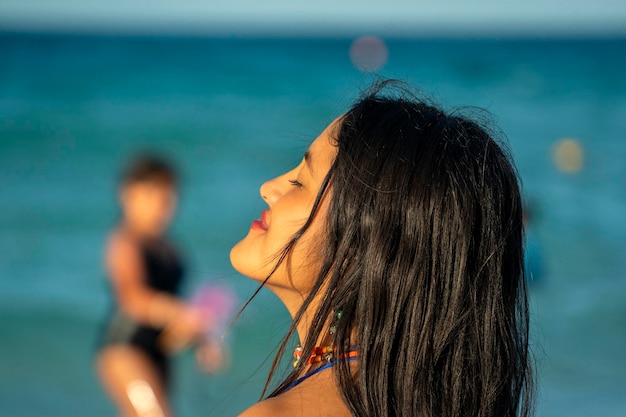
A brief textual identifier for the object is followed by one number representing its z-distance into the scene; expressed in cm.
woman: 214
